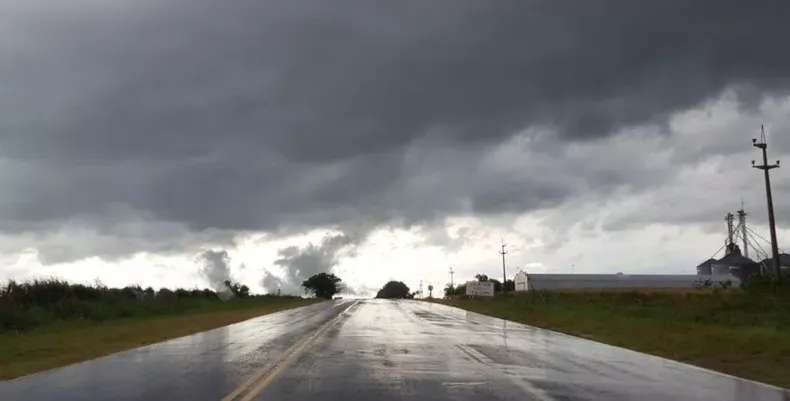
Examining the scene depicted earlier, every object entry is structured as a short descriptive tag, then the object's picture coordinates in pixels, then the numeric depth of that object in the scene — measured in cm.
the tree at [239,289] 11678
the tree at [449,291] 16248
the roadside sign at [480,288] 9806
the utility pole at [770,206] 5412
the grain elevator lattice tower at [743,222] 10414
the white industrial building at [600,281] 14375
